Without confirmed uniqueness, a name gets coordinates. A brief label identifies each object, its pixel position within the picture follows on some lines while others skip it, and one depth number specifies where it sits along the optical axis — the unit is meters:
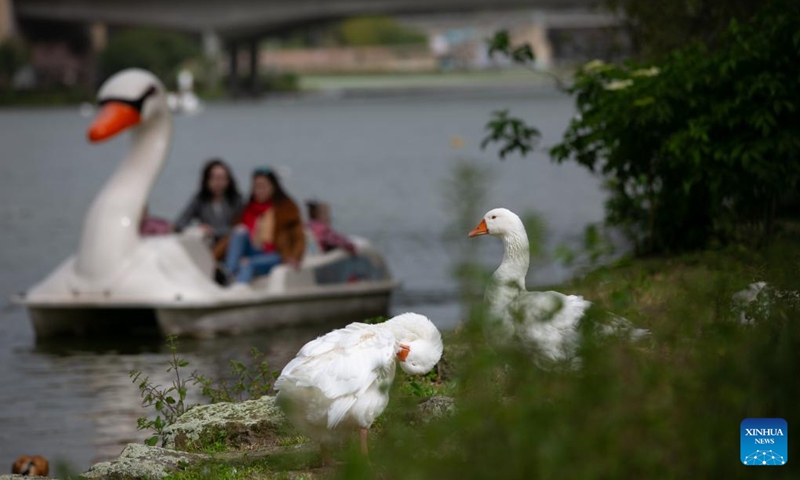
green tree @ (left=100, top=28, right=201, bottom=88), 179.32
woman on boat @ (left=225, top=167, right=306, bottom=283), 24.04
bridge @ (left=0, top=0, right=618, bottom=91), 132.11
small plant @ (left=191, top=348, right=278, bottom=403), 13.60
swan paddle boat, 23.32
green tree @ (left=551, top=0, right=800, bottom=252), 18.87
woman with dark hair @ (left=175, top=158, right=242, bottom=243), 24.78
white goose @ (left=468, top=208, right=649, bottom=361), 7.88
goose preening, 10.03
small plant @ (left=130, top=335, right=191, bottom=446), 12.39
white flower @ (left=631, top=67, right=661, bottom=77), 20.87
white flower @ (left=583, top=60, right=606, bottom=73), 21.80
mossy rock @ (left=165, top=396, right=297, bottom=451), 11.90
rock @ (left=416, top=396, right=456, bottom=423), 10.19
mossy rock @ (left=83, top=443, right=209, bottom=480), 10.58
